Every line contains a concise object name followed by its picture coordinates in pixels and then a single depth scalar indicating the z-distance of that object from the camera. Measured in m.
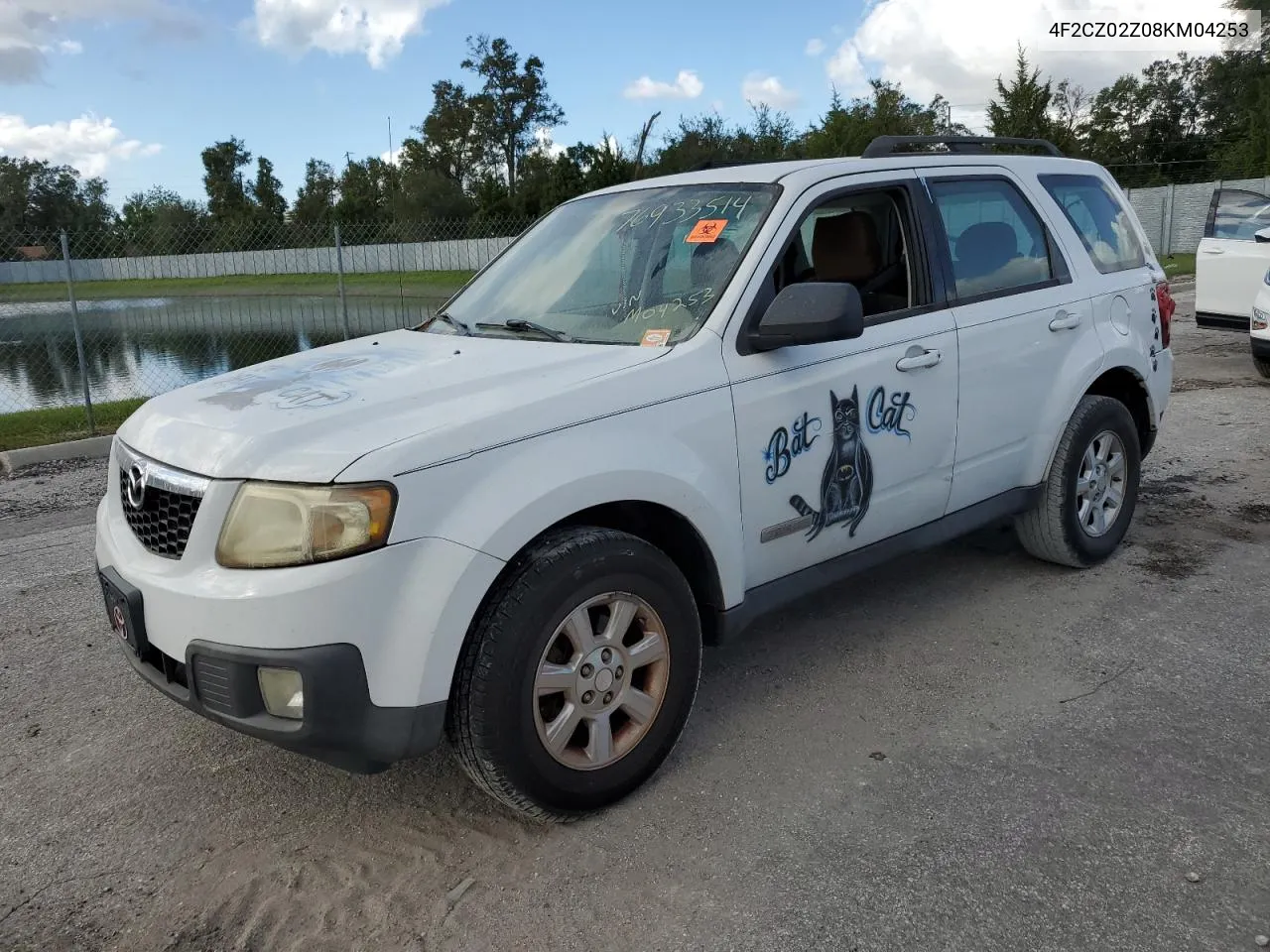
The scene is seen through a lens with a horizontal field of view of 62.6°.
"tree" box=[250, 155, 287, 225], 73.73
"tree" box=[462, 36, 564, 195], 74.56
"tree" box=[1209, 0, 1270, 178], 34.97
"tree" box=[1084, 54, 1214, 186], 47.59
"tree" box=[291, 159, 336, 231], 68.69
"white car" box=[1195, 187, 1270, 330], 9.84
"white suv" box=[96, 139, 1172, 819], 2.56
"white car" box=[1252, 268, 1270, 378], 8.98
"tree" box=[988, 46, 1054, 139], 28.59
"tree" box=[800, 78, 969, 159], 30.28
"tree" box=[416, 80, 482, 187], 74.88
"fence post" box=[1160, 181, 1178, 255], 24.41
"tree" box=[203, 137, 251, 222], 77.75
